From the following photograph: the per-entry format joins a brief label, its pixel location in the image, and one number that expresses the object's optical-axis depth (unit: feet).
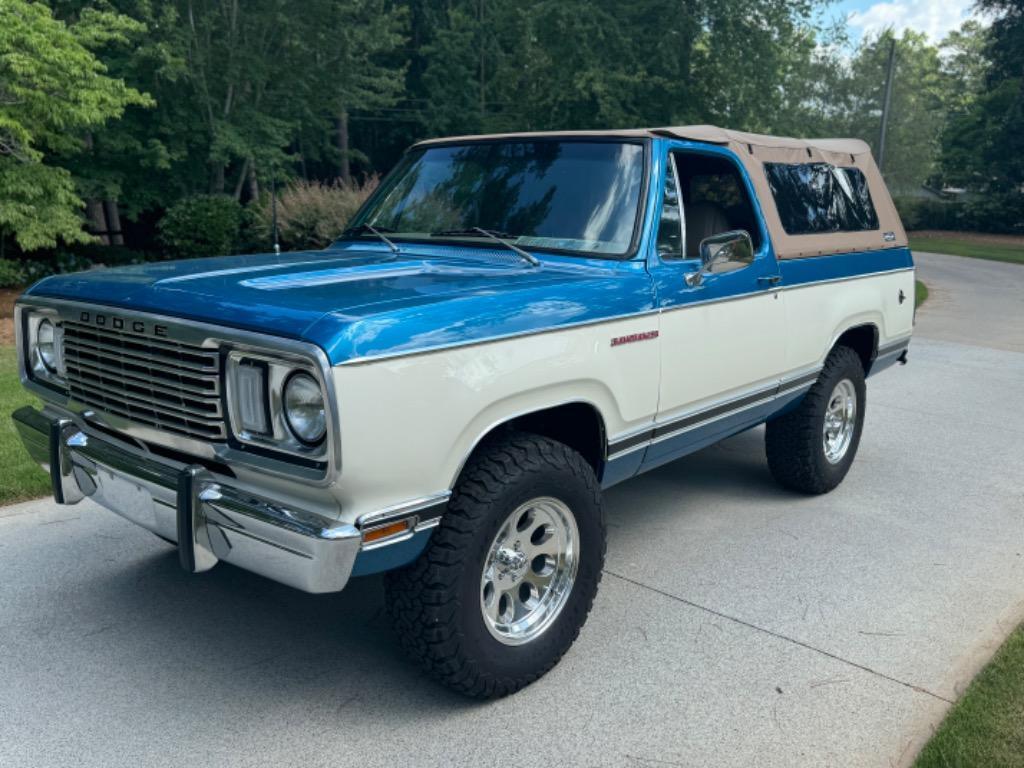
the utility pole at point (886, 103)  107.55
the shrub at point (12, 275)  47.21
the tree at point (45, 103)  38.01
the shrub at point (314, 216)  47.50
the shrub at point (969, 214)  118.11
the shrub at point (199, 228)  52.16
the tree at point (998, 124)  113.80
